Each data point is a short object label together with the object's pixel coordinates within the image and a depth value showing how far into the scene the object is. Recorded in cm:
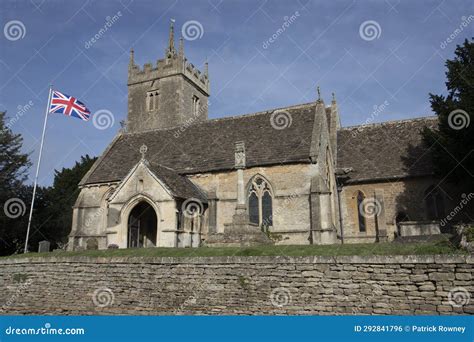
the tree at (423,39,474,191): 1698
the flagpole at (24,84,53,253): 2423
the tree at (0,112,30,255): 2702
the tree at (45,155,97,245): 3306
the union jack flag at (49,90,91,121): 2305
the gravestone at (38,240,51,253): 2028
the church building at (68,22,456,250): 1859
